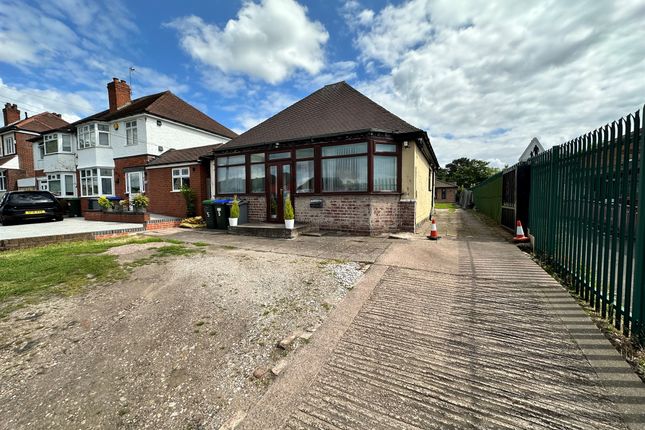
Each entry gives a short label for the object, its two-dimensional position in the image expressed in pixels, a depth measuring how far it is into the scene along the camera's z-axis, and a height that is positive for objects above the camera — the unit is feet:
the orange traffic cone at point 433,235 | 26.29 -3.57
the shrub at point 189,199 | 45.47 +0.31
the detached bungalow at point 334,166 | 29.99 +3.91
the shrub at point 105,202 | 46.03 -0.01
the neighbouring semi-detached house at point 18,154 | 81.87 +15.19
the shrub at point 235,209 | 33.86 -1.08
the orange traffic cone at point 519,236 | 23.46 -3.43
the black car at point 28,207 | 38.01 -0.51
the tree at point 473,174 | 175.73 +15.35
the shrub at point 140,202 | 41.34 -0.07
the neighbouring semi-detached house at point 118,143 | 56.08 +13.04
